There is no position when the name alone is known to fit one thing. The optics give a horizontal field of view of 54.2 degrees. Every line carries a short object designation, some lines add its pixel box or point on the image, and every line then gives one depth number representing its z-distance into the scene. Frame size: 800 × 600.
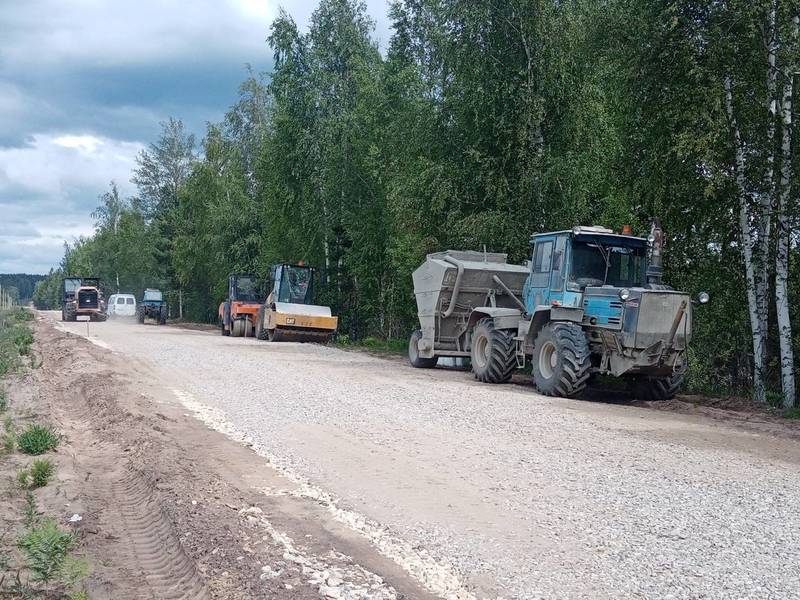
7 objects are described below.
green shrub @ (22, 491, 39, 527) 5.96
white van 59.19
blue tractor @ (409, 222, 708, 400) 13.18
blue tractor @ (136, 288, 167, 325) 52.91
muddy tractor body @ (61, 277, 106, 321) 49.62
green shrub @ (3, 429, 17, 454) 8.78
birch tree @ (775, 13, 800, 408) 13.53
